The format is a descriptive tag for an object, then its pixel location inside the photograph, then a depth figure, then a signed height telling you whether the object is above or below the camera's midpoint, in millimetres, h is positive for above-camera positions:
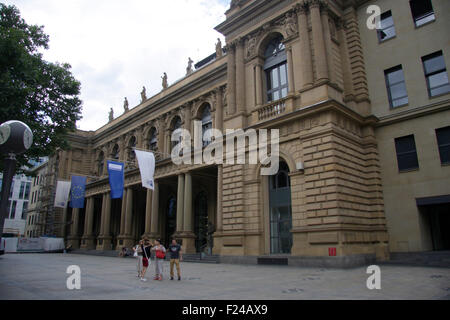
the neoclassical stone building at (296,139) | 17297 +5870
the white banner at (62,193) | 36438 +5600
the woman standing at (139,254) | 13097 -327
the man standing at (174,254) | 12438 -318
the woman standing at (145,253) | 12209 -289
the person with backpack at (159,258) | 12203 -454
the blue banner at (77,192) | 35594 +5586
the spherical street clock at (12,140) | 5566 +1721
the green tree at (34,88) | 18625 +9639
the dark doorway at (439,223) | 18719 +1175
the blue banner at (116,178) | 26684 +5257
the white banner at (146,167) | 24641 +5674
